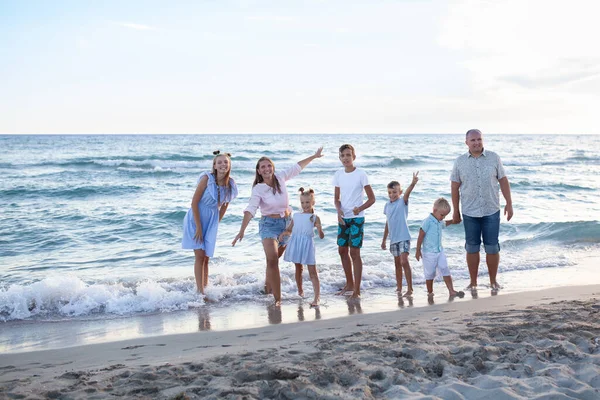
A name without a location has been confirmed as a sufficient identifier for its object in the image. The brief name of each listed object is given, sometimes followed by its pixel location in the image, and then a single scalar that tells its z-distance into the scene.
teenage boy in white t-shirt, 6.37
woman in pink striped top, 6.16
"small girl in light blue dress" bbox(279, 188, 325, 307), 6.31
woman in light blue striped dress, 6.46
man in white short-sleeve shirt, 6.41
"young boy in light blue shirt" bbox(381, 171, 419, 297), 6.61
